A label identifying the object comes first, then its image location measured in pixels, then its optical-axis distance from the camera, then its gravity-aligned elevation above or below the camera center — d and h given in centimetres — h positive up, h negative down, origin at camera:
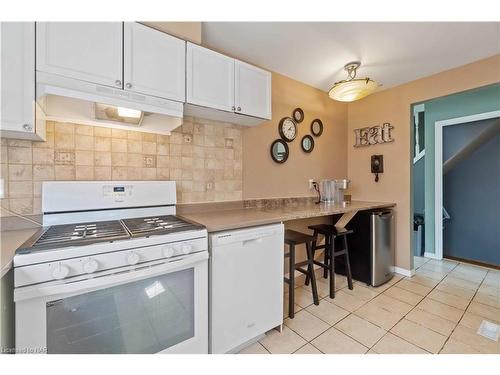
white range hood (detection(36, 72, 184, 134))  114 +52
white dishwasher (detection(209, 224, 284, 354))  134 -65
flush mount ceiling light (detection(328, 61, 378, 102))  196 +94
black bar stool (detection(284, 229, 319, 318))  184 -66
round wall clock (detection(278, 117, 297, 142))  249 +71
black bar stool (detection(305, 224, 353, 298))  215 -63
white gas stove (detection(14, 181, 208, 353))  88 -42
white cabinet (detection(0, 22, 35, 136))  106 +57
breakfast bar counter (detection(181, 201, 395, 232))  142 -21
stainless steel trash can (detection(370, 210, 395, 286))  238 -65
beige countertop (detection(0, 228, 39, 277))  79 -26
